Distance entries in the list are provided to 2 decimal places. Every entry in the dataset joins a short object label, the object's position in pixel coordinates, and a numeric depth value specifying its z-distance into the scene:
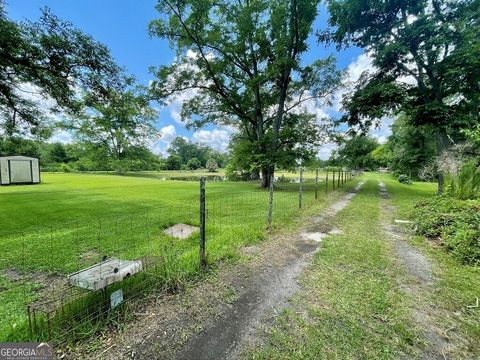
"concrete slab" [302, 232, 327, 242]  4.78
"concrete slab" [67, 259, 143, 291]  2.03
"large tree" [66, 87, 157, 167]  8.45
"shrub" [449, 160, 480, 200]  6.20
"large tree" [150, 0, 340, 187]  12.59
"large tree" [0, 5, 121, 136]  6.39
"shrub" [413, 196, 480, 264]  3.68
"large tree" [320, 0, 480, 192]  10.06
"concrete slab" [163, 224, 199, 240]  5.02
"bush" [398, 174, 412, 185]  22.54
